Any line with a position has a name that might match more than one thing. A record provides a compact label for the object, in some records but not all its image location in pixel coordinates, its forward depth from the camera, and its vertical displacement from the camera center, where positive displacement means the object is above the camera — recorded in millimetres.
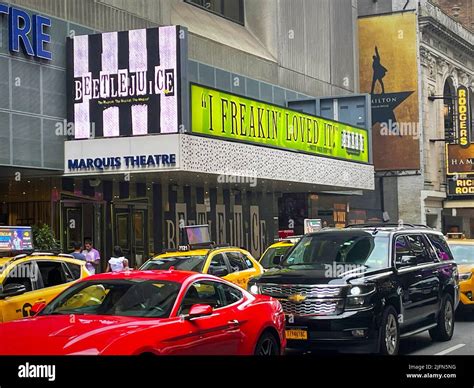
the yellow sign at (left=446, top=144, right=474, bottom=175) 46094 +3170
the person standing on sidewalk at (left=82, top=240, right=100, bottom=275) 20641 -734
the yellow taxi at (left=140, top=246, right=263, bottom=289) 14578 -746
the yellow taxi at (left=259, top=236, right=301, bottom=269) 18344 -730
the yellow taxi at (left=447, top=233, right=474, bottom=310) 16812 -1077
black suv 10906 -1001
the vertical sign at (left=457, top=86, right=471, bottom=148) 46356 +5742
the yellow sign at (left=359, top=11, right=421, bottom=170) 41719 +7595
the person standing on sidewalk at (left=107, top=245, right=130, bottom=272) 19391 -953
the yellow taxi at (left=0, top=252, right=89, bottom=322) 10844 -763
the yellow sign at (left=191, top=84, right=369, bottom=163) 22984 +3136
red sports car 7191 -958
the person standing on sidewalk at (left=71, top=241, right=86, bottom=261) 18594 -627
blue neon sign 20109 +4954
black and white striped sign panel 21578 +3815
